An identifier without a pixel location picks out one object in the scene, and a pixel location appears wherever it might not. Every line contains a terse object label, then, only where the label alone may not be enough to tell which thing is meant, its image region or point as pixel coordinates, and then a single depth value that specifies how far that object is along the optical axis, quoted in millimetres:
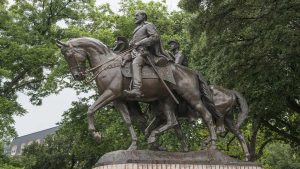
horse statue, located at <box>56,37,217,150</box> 11246
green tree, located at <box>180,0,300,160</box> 16891
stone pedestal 10648
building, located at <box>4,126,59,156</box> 77000
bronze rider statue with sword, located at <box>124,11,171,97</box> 11180
